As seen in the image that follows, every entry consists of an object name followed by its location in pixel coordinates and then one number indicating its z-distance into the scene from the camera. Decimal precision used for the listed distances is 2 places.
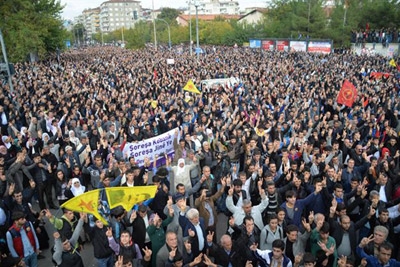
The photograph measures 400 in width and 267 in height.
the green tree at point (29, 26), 25.55
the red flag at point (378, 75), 16.75
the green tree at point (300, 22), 42.03
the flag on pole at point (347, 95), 10.69
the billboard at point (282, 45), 33.12
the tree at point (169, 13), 110.94
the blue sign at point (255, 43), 37.31
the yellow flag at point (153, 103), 12.29
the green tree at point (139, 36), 55.29
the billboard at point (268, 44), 34.84
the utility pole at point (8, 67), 11.93
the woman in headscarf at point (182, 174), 6.09
